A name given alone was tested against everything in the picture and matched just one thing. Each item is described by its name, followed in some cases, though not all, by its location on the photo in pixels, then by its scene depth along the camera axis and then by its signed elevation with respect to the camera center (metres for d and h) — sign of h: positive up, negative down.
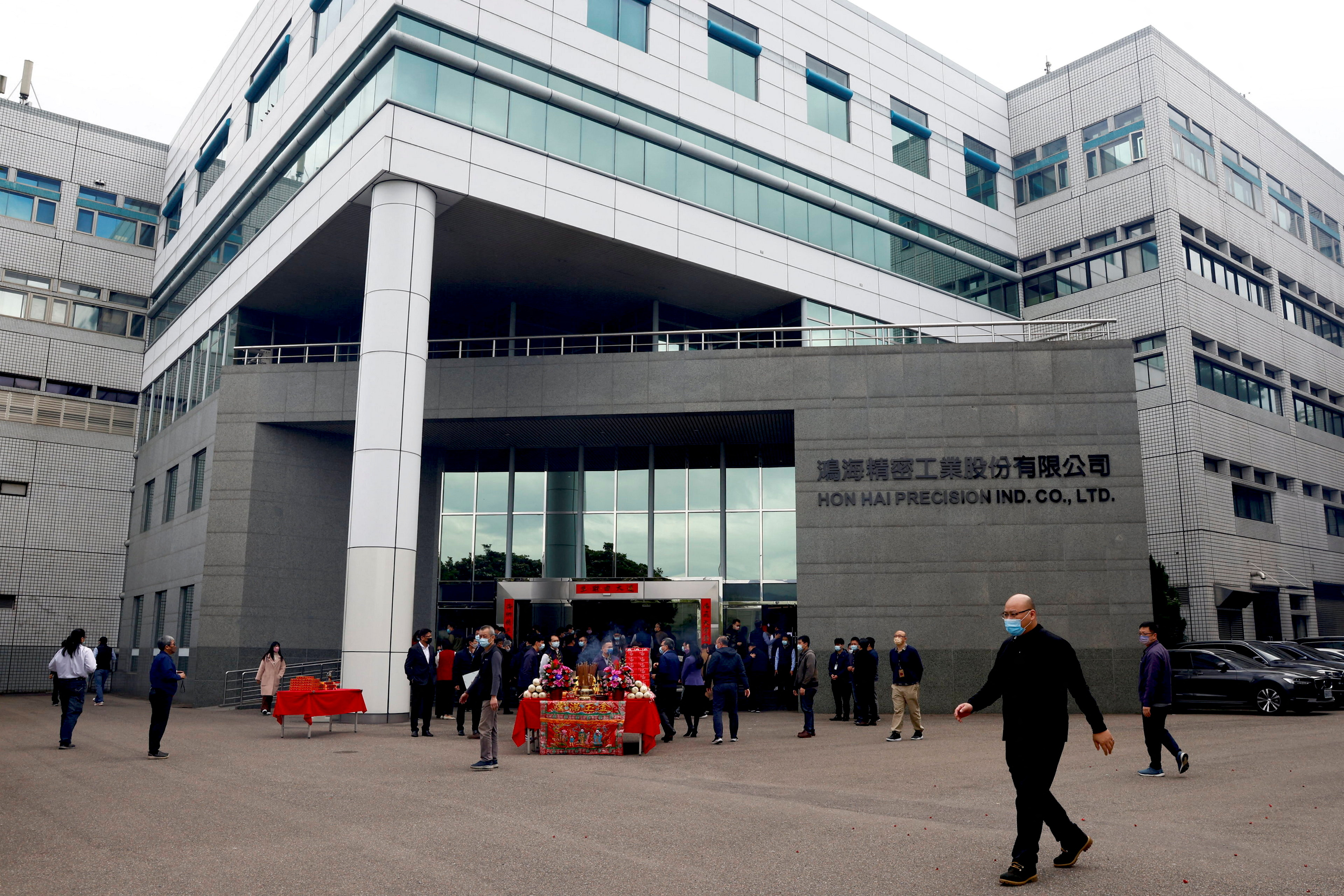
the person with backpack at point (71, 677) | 14.13 -0.87
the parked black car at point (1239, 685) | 18.70 -1.10
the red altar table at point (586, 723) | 13.56 -1.37
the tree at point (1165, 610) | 27.75 +0.46
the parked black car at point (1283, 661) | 20.16 -0.68
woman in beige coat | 20.52 -1.12
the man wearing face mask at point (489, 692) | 11.40 -0.94
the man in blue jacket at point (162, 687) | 12.66 -0.92
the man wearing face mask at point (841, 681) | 18.44 -1.07
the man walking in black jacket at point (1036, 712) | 6.14 -0.55
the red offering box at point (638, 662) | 14.91 -0.60
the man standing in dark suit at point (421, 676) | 16.14 -0.91
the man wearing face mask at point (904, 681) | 15.24 -0.87
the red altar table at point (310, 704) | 15.70 -1.34
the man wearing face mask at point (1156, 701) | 10.66 -0.80
